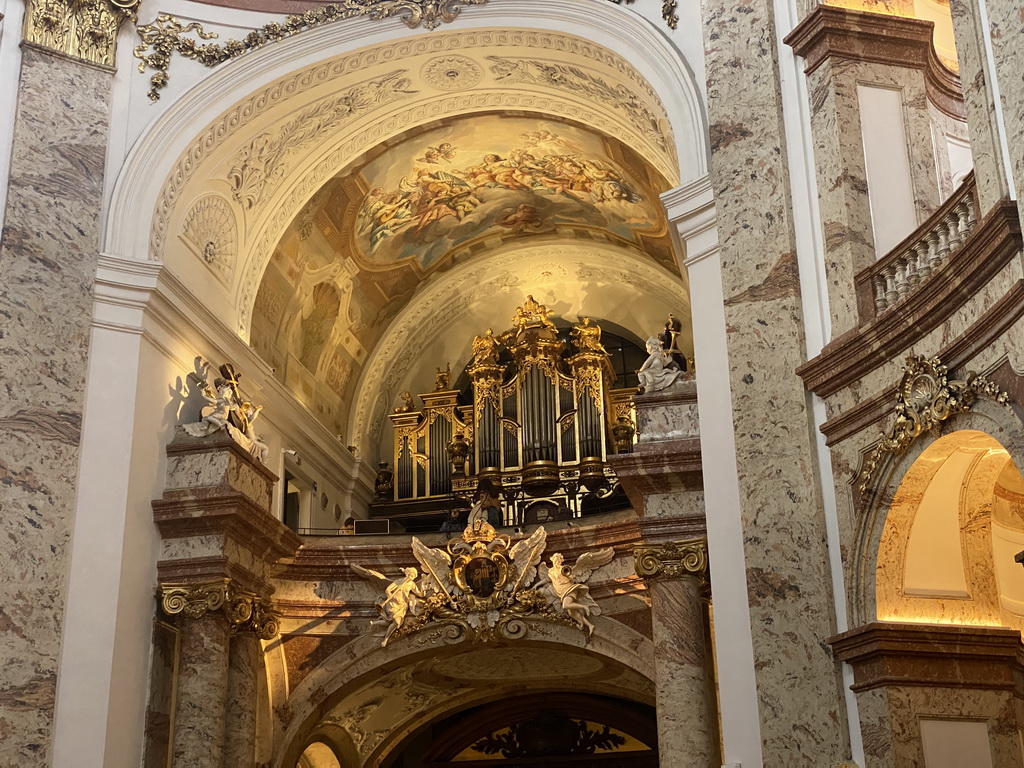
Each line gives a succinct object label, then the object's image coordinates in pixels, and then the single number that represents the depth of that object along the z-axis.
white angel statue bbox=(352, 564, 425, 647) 14.27
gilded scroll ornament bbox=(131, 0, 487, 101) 13.69
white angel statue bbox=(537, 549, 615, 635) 13.66
